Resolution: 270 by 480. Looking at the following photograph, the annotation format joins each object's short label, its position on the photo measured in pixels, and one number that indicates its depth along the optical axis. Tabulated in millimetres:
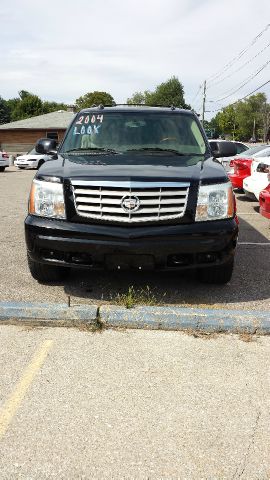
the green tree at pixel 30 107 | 101875
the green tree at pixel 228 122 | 117188
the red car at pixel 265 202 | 6746
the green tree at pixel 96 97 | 94000
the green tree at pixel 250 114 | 126688
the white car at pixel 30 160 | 27766
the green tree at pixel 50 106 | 108500
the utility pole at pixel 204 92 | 68556
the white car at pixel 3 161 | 25500
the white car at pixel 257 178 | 8883
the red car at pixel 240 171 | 11222
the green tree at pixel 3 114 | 108612
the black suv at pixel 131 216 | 4004
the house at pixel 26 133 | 46128
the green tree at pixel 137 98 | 135888
